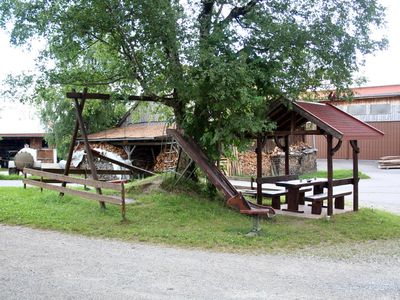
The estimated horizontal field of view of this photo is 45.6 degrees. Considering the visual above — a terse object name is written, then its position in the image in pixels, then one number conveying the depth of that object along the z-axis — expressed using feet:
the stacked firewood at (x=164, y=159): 86.94
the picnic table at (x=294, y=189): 39.64
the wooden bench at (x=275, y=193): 41.47
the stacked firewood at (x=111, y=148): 98.37
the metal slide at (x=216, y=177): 32.12
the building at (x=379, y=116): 112.47
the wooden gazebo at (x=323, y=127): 36.70
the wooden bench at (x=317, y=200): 38.34
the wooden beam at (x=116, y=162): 48.36
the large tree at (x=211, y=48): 31.76
